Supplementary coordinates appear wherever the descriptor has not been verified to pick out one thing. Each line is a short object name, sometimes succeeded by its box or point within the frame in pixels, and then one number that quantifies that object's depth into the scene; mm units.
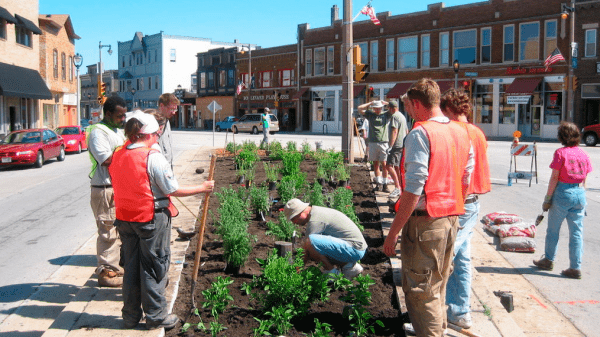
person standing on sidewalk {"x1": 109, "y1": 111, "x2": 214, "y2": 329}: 4652
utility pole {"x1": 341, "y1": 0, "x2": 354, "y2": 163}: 16469
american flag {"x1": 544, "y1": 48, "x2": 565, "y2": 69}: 31734
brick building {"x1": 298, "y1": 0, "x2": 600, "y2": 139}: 38469
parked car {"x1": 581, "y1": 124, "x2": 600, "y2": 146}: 29594
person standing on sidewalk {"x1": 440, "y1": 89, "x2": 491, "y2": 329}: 4883
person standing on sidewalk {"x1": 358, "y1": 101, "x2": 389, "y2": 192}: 11328
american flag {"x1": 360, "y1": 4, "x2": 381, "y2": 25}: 19952
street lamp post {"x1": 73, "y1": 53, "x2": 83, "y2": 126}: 39500
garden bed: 4754
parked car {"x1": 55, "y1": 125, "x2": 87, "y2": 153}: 27891
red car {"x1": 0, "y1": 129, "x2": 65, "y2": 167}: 20672
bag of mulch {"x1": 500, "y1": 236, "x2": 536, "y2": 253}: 8141
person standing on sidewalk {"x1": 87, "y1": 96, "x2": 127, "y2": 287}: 5922
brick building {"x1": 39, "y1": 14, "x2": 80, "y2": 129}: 40656
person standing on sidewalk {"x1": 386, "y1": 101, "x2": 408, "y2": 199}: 10617
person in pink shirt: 6754
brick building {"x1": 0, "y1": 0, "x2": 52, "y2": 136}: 31891
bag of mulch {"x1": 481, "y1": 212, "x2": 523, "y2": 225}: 9031
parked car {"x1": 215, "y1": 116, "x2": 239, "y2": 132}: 57938
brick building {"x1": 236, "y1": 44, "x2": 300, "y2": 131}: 60281
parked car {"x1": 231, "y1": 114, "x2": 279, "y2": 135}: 53719
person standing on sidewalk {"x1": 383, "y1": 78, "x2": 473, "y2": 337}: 3916
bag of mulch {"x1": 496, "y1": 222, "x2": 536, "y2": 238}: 8500
